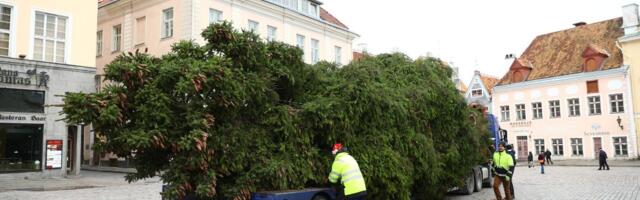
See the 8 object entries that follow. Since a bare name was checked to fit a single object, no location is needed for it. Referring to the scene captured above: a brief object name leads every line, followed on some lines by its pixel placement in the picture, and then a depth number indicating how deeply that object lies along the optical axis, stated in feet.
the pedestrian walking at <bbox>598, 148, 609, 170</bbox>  96.08
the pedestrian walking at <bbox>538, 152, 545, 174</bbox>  86.79
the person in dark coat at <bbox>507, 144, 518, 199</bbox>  44.58
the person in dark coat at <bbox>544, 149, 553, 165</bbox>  126.26
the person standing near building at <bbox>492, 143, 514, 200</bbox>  43.96
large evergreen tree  26.76
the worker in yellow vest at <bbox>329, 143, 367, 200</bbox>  29.63
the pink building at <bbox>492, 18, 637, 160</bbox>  129.39
